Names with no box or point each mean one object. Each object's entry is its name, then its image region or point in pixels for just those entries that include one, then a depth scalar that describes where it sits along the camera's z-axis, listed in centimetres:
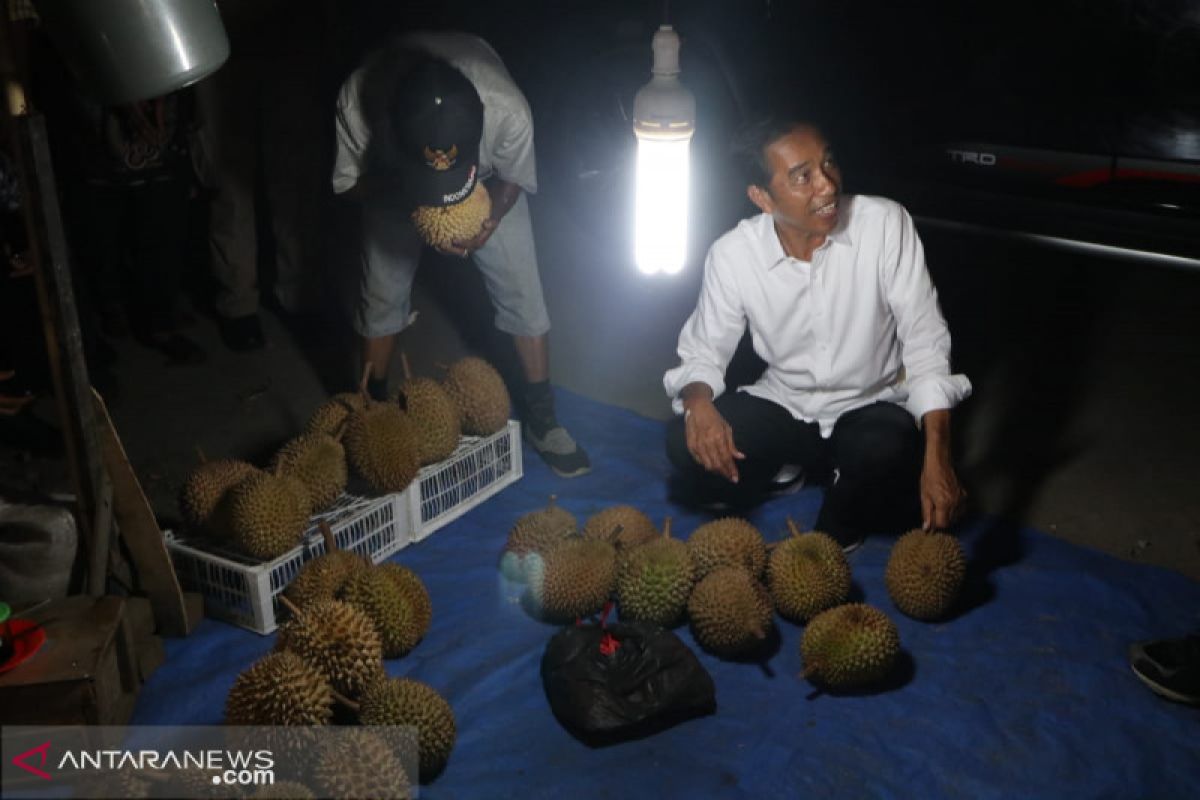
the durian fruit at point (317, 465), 293
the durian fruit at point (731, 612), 260
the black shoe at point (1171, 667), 254
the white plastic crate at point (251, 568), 279
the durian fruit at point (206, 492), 284
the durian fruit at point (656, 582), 269
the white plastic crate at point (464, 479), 322
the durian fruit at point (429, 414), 316
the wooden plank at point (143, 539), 264
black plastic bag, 245
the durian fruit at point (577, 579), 274
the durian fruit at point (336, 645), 233
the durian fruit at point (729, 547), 274
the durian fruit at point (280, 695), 217
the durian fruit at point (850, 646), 250
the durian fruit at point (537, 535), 292
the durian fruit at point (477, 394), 333
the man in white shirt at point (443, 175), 301
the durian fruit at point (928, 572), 273
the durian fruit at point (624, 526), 286
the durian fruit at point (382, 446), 299
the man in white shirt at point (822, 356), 286
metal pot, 195
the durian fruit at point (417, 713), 225
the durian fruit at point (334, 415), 308
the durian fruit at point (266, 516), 272
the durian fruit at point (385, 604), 259
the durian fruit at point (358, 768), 193
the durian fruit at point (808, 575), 271
